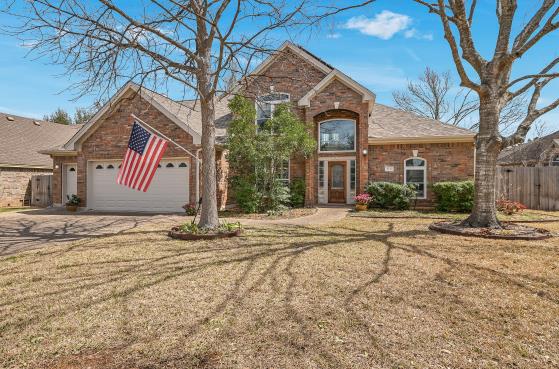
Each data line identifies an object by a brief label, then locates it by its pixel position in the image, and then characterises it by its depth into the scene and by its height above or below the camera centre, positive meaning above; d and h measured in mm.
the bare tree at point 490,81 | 8664 +2845
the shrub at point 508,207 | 12250 -804
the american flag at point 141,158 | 9172 +754
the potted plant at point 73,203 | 14812 -847
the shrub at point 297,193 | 15219 -367
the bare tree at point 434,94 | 31594 +8950
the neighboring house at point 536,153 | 26812 +2921
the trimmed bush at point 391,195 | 14039 -408
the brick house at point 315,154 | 14320 +1541
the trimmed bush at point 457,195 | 13030 -374
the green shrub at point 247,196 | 13102 -443
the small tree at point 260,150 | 12812 +1363
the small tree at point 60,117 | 43406 +9247
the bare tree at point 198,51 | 7453 +3272
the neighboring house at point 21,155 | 18062 +1719
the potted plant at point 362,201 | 13741 -681
